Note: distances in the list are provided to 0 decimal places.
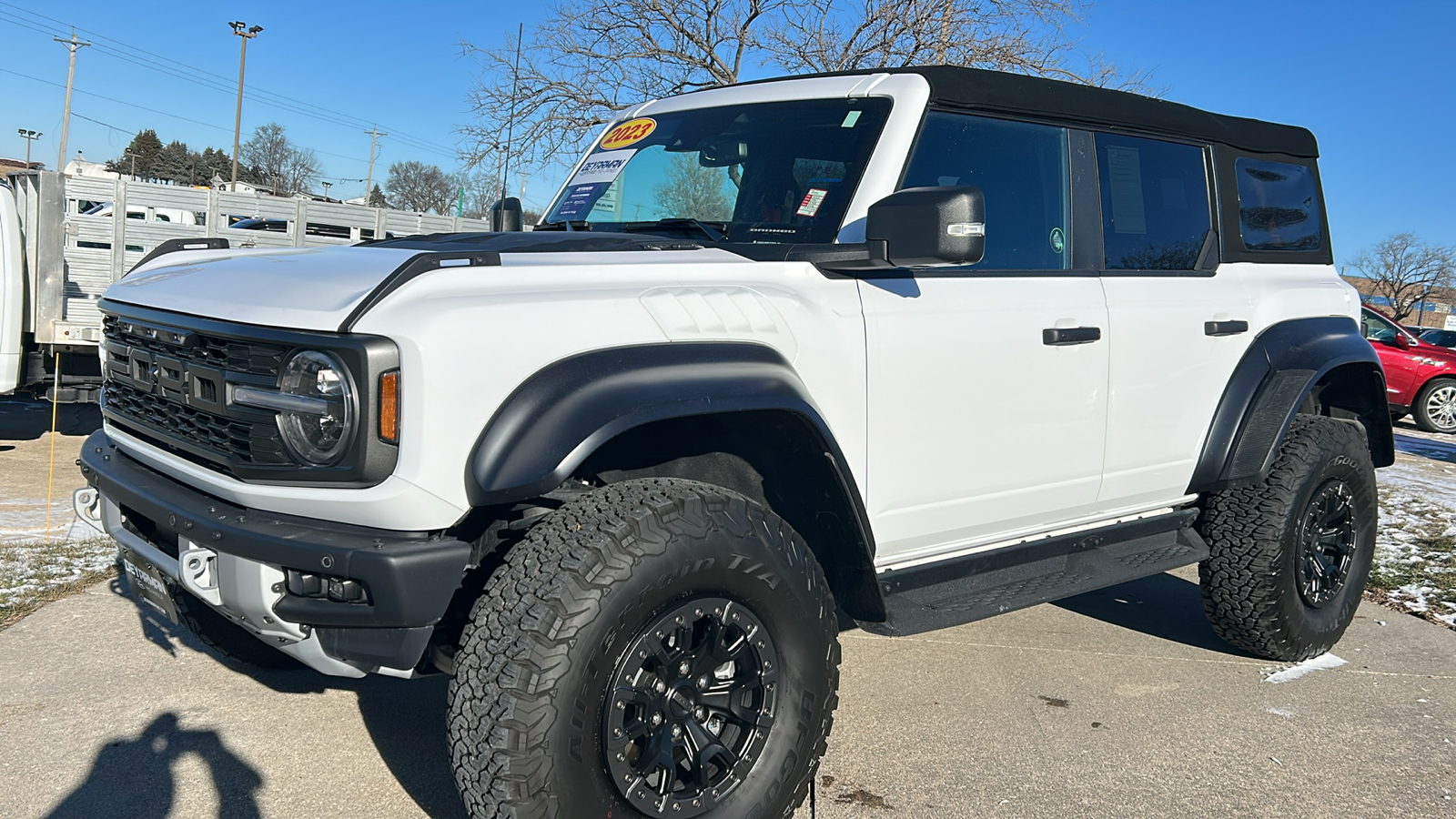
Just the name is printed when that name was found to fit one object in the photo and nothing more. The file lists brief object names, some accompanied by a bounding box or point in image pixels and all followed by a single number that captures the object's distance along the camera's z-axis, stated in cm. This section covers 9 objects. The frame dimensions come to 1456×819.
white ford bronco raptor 244
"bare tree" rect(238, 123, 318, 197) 8750
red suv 1520
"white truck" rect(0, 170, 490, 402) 784
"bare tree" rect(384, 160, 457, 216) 7000
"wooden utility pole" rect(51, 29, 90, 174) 5931
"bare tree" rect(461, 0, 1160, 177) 1324
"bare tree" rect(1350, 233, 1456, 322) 5909
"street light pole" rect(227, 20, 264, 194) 5235
